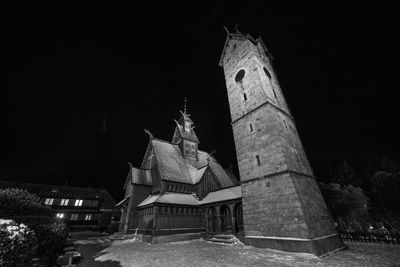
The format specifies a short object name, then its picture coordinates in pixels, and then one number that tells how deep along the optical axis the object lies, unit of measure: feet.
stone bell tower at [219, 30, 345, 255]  38.42
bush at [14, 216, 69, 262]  26.91
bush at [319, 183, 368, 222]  98.02
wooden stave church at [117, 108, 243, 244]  61.98
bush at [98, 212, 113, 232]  109.24
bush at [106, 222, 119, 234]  100.58
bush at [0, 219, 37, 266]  15.88
